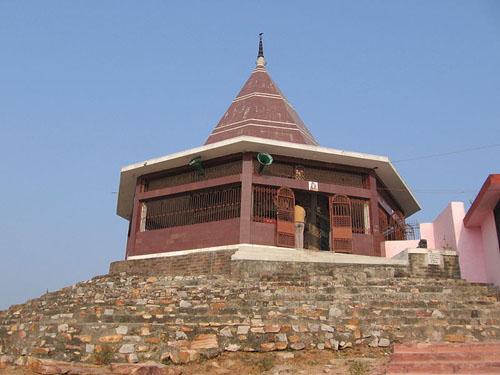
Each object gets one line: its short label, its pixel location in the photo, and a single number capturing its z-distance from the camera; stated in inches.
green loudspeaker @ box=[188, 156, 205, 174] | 630.5
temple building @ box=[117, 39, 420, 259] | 598.5
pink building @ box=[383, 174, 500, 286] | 460.8
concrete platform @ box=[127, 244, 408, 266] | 518.4
